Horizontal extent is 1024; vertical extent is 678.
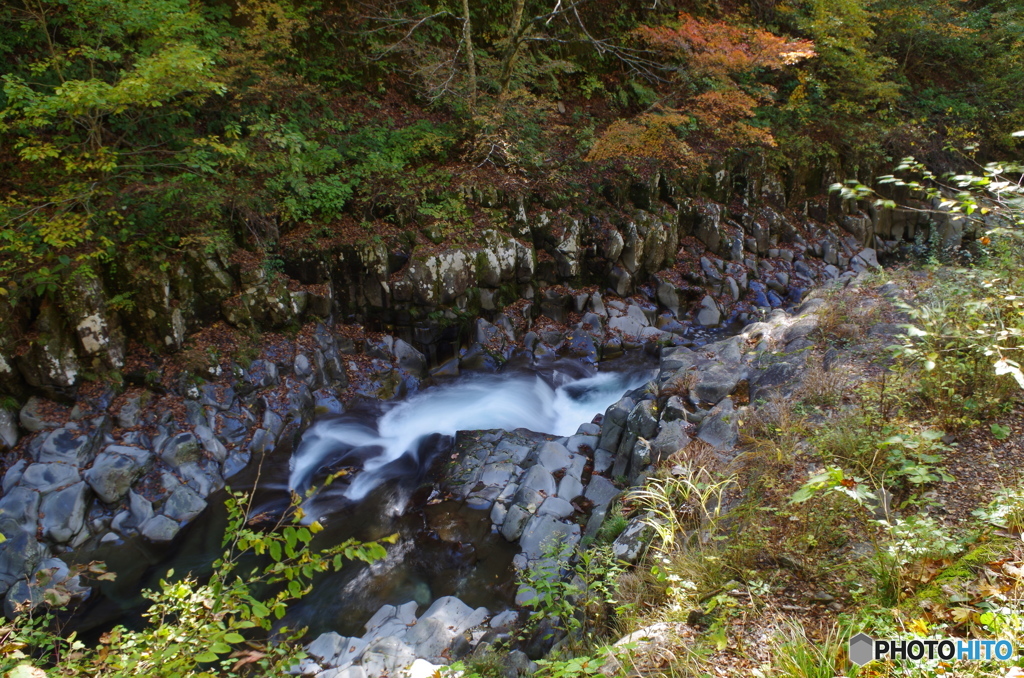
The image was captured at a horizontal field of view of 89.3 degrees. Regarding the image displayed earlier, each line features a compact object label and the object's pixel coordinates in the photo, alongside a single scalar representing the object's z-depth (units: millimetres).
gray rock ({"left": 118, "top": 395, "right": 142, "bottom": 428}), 6340
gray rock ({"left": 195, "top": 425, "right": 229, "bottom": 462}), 6602
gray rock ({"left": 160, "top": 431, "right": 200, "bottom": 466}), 6324
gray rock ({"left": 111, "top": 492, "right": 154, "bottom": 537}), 5719
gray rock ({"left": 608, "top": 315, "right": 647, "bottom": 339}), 10273
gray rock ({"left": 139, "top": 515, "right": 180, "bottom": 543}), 5750
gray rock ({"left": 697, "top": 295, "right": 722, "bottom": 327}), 10969
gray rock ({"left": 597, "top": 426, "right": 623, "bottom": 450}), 6324
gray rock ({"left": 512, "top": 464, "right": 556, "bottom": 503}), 5988
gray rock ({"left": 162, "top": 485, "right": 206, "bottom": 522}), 5967
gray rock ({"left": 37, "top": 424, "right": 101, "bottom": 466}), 5805
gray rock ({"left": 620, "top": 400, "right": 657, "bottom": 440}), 5809
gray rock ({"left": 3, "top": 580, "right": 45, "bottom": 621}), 4777
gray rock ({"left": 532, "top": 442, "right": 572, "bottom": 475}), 6324
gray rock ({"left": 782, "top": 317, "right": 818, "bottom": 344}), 6504
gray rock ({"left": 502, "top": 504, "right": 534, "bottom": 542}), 5680
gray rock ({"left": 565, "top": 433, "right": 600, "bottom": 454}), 6660
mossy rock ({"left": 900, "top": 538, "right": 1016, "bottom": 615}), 2273
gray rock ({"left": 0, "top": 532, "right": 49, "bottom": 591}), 5059
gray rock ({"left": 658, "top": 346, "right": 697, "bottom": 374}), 7098
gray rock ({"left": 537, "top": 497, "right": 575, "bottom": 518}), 5707
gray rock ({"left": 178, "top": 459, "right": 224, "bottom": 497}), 6281
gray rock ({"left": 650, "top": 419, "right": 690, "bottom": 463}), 5180
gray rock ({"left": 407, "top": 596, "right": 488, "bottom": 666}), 4406
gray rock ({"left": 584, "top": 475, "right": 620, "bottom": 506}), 5738
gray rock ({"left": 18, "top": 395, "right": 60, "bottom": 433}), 5902
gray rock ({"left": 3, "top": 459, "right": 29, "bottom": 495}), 5520
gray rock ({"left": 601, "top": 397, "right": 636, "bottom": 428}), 6423
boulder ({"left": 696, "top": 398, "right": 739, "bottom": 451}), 4909
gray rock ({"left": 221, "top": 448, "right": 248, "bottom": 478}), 6613
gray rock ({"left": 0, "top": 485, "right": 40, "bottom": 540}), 5203
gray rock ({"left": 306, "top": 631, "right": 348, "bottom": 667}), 4445
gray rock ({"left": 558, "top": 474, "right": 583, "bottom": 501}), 5957
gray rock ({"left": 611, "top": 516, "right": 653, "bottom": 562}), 3912
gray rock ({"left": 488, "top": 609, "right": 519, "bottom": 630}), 4559
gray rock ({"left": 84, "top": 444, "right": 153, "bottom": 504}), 5820
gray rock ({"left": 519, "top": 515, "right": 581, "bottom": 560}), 5297
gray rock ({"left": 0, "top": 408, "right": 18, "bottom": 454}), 5719
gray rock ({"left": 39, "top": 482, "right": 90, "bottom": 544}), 5414
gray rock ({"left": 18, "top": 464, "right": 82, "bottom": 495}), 5582
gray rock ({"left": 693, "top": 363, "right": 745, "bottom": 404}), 6035
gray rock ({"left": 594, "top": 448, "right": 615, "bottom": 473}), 6189
